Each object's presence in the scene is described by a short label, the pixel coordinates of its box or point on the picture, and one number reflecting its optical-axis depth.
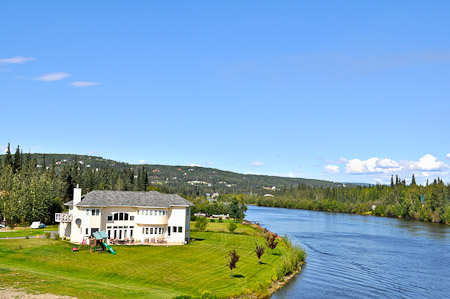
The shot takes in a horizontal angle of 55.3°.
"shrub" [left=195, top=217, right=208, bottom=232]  89.25
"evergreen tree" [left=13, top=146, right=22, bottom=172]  135.52
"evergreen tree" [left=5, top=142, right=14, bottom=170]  130.82
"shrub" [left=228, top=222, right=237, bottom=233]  91.21
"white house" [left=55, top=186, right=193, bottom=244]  61.75
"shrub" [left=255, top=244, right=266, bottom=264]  54.66
